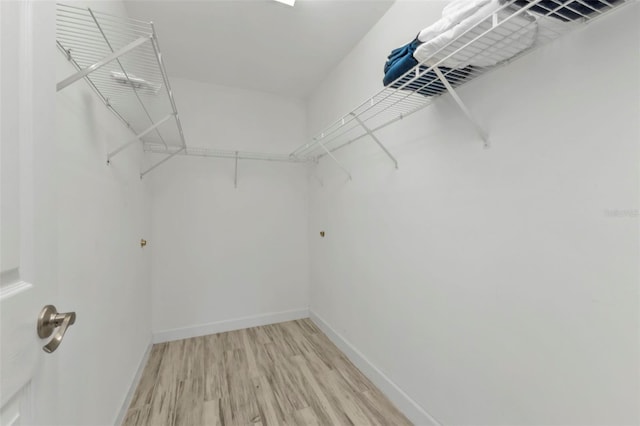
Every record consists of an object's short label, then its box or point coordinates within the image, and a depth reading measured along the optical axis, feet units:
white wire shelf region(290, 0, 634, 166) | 2.51
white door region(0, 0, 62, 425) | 1.42
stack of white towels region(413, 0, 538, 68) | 2.66
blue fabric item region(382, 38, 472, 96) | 3.58
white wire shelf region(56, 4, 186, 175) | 2.96
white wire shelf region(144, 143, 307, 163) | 7.72
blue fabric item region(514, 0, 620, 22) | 2.42
